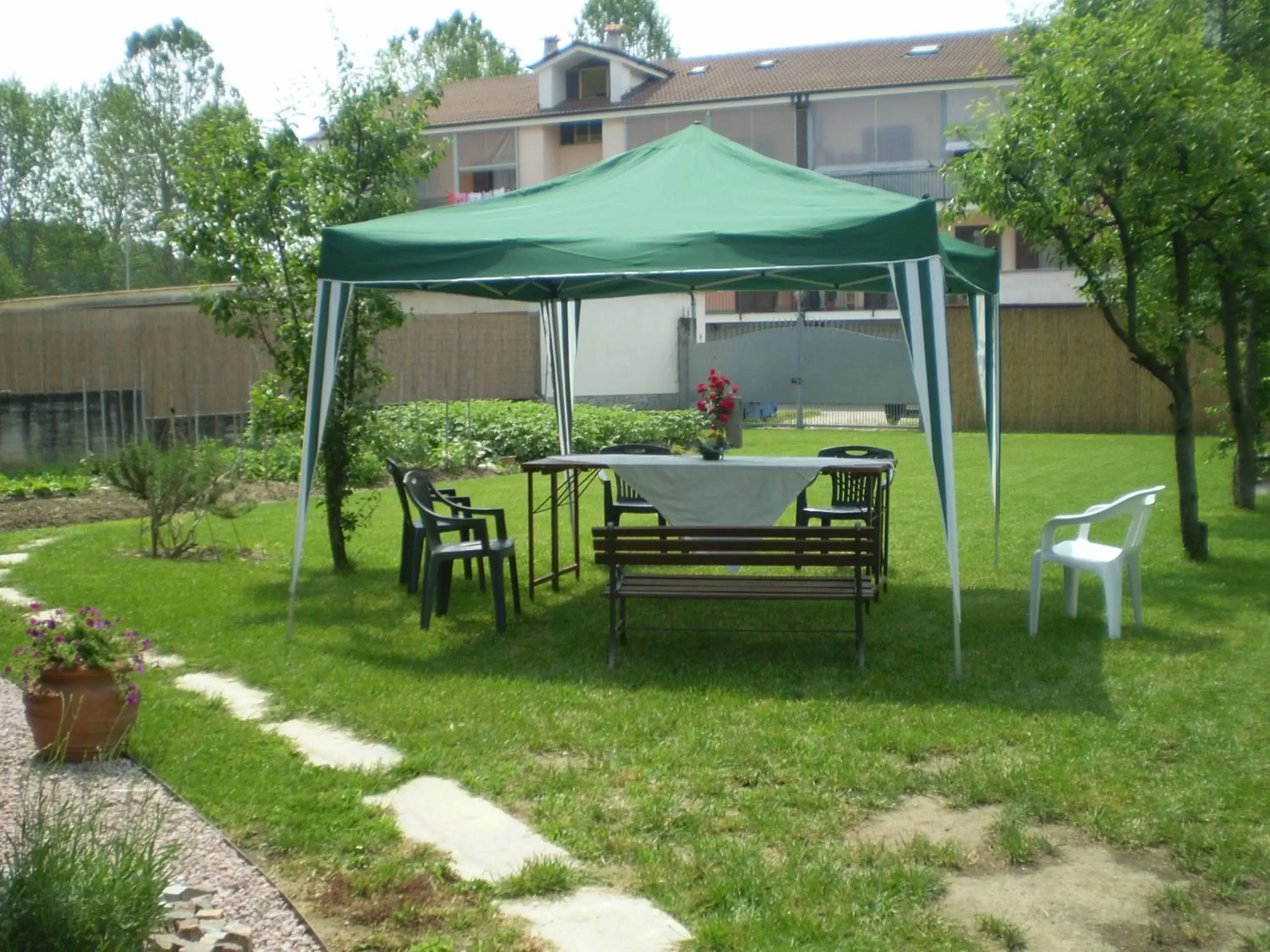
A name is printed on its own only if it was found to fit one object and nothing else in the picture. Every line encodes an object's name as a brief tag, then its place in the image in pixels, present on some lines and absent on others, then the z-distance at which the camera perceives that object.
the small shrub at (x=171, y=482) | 10.05
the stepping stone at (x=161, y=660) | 6.83
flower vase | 8.28
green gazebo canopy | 6.33
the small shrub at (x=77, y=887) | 2.91
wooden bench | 6.52
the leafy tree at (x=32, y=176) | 49.22
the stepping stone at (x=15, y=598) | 8.36
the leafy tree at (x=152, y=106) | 49.16
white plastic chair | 7.10
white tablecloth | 7.92
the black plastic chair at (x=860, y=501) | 8.50
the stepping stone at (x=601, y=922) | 3.54
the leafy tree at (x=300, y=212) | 9.07
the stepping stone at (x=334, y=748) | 5.15
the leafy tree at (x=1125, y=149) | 8.38
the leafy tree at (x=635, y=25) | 56.56
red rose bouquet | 8.70
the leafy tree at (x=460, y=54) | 55.84
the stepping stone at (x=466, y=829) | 4.11
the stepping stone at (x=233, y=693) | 5.95
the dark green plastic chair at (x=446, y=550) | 7.55
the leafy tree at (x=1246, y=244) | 8.91
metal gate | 25.38
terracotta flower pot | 4.91
